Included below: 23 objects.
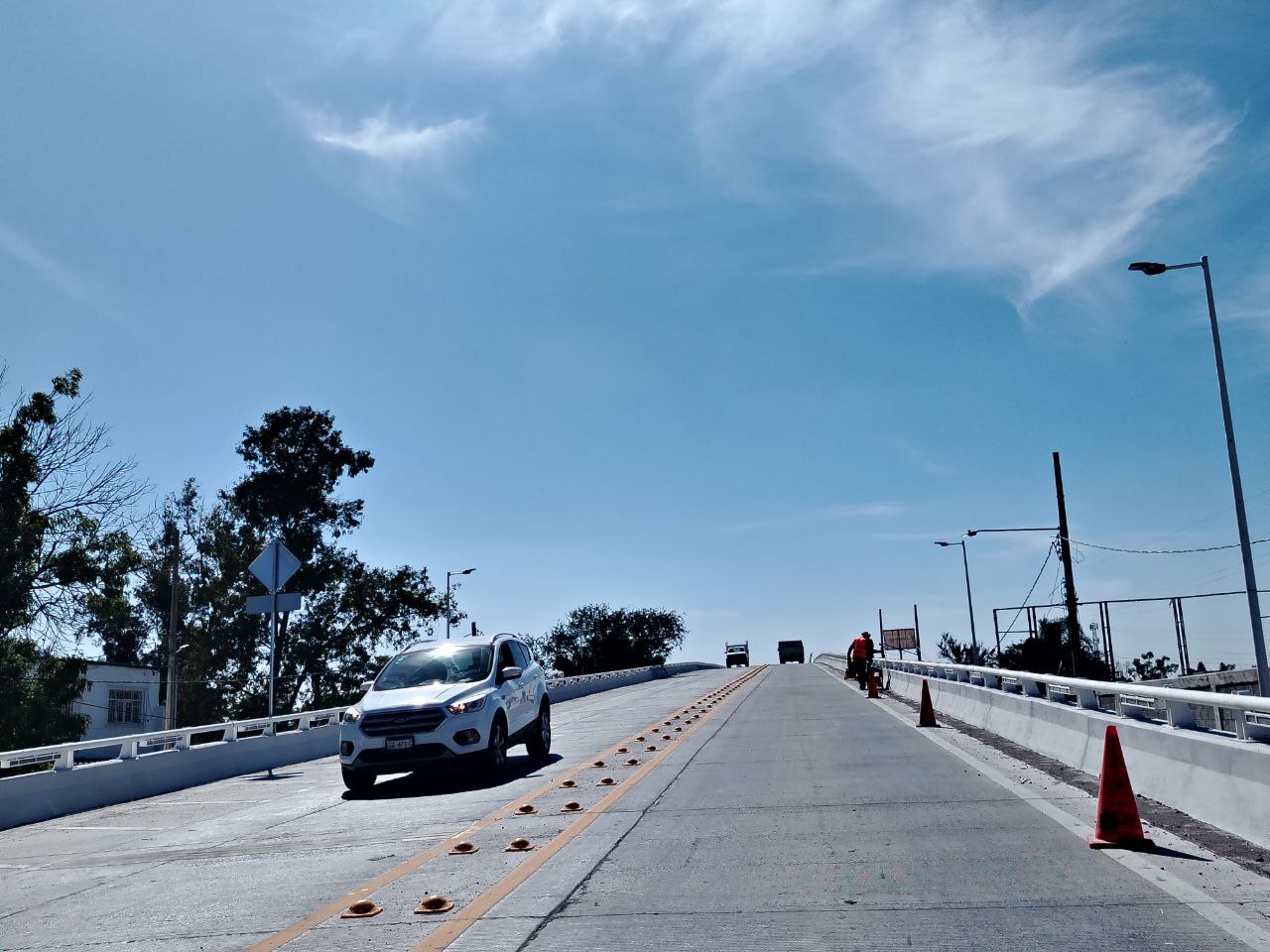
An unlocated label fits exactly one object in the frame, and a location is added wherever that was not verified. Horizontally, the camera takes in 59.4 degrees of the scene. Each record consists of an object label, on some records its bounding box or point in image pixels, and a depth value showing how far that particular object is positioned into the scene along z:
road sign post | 19.34
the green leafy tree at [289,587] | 53.94
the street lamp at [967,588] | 56.46
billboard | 107.81
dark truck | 109.19
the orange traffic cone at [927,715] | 19.31
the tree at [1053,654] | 66.78
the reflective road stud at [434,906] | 6.62
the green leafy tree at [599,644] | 125.38
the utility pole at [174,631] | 34.66
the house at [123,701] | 47.66
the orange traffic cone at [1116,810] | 7.73
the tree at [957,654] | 94.81
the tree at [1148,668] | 64.88
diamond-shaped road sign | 19.41
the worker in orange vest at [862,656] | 35.00
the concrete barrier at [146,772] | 13.50
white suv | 13.69
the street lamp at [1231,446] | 23.47
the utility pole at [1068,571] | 41.22
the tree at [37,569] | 27.98
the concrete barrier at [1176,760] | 7.74
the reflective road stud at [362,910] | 6.61
